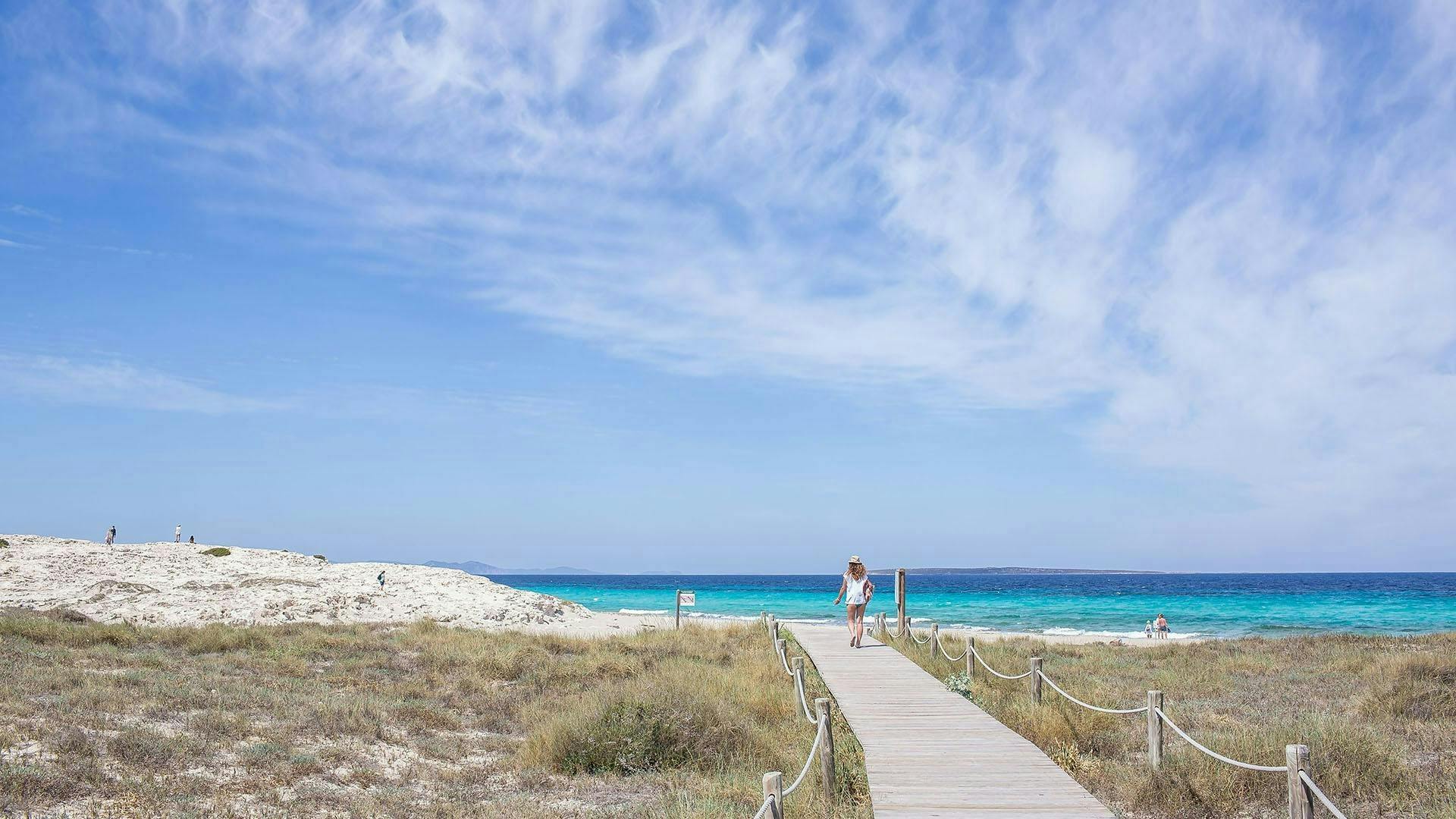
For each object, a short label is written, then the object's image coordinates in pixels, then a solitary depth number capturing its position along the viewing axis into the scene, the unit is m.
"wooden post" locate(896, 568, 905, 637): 22.86
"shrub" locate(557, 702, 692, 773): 10.66
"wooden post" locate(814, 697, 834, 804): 8.22
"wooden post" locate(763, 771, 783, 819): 5.63
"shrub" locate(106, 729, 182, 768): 9.31
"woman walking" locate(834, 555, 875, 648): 18.81
